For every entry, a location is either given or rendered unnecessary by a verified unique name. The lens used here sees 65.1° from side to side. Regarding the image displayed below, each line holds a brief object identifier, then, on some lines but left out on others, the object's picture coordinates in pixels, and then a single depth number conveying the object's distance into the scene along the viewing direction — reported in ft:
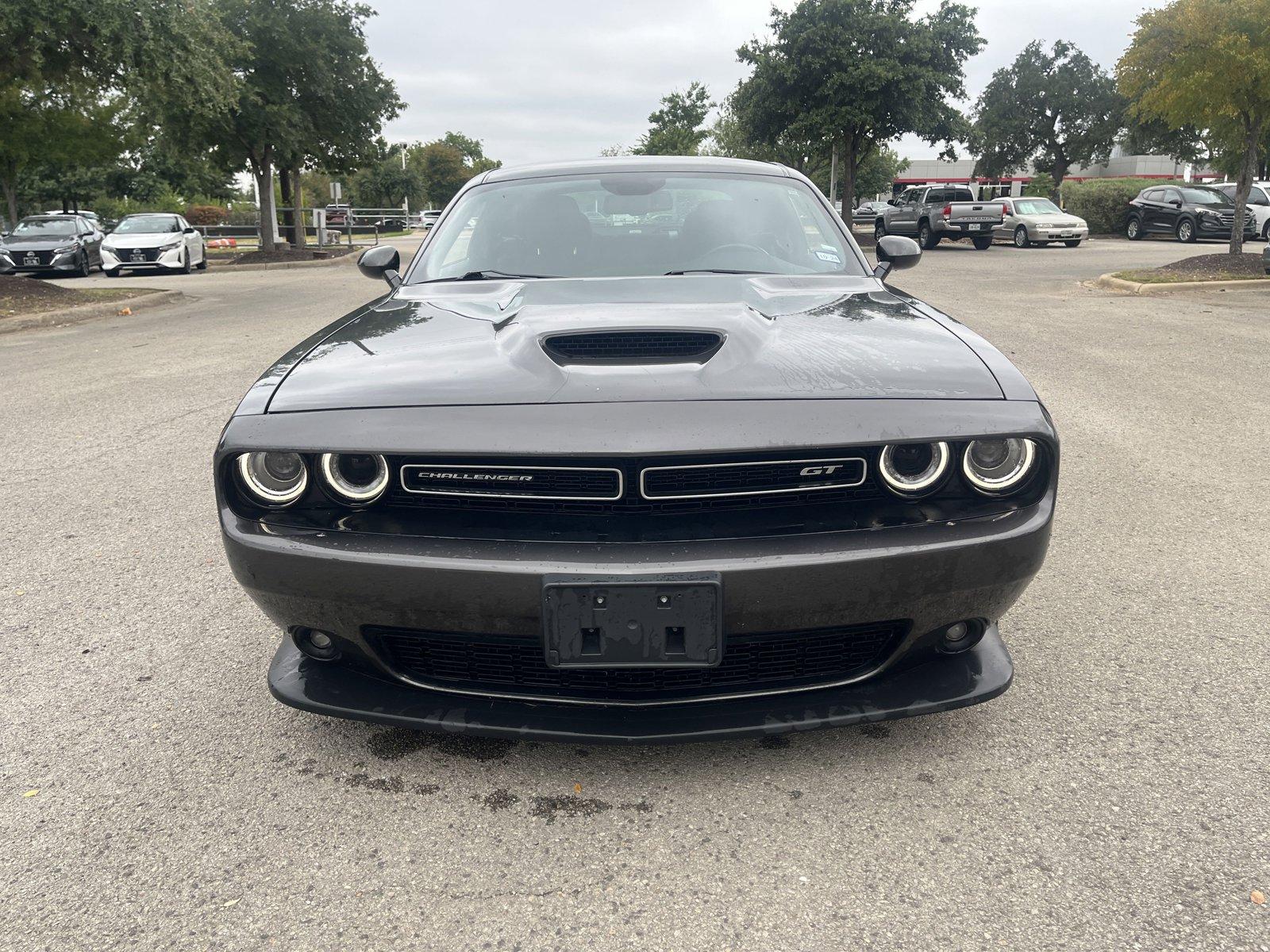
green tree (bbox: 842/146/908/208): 218.18
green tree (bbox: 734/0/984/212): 84.07
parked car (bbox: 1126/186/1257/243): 76.43
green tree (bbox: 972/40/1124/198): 194.39
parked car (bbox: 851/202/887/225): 140.36
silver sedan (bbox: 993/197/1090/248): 80.43
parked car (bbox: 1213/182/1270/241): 74.54
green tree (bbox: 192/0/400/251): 73.82
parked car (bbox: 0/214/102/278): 69.15
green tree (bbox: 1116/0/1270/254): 42.42
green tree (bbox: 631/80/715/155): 185.78
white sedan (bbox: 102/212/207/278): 70.64
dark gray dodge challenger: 6.28
